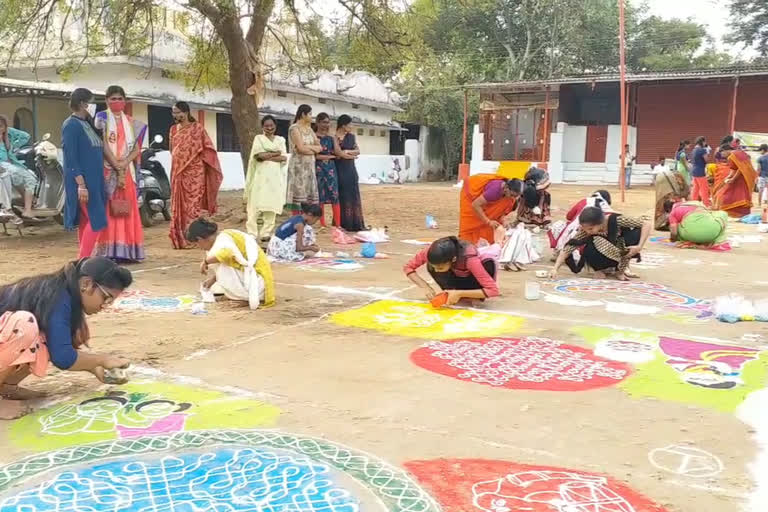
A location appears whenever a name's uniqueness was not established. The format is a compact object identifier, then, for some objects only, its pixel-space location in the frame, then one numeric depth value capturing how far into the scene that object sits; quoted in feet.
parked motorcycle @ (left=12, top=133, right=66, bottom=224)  27.63
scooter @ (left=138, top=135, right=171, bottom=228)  31.50
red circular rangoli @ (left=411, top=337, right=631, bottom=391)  10.78
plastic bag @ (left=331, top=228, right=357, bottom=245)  26.61
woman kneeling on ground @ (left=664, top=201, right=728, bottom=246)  27.07
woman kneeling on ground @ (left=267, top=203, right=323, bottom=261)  22.39
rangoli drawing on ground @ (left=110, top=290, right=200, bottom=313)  15.38
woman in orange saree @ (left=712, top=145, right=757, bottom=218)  39.17
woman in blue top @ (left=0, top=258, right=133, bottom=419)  8.59
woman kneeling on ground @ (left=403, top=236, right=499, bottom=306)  14.15
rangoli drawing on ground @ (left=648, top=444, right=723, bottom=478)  7.72
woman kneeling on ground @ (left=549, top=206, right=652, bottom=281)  19.08
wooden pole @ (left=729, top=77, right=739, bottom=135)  64.36
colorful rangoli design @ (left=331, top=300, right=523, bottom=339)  13.83
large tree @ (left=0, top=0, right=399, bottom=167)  29.14
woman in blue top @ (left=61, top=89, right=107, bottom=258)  19.26
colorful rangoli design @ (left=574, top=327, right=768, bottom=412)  10.27
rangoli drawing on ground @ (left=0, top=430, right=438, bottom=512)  6.91
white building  42.29
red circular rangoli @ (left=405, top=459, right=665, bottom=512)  6.94
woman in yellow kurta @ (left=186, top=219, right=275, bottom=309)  15.31
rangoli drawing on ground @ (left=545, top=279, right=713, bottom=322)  15.85
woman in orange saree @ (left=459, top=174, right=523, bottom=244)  20.79
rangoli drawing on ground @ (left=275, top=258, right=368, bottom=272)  21.11
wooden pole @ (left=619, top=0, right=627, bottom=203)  42.69
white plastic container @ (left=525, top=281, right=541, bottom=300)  16.89
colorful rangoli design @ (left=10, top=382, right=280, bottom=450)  8.52
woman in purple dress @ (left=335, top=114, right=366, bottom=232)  28.39
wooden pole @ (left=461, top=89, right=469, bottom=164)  72.03
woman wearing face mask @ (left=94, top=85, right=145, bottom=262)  20.10
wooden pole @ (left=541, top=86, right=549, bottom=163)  77.10
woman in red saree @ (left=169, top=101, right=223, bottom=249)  24.11
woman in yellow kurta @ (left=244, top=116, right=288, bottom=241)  25.45
